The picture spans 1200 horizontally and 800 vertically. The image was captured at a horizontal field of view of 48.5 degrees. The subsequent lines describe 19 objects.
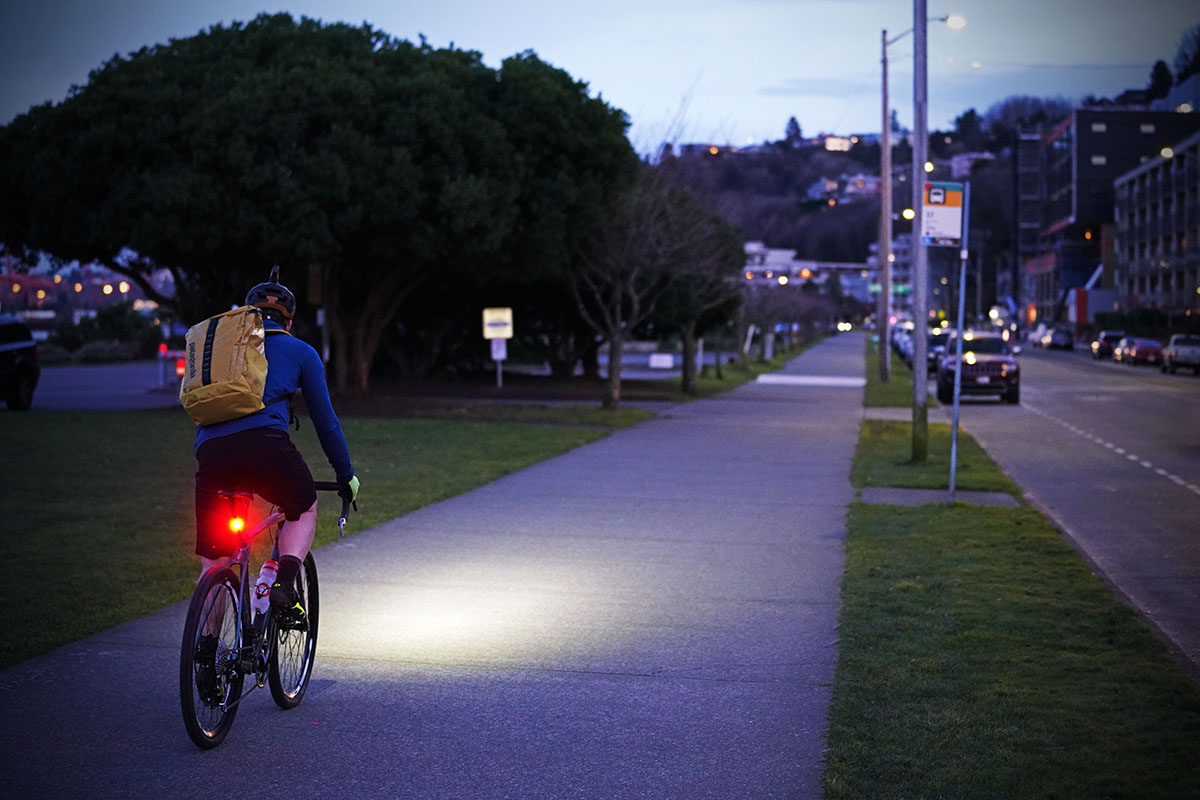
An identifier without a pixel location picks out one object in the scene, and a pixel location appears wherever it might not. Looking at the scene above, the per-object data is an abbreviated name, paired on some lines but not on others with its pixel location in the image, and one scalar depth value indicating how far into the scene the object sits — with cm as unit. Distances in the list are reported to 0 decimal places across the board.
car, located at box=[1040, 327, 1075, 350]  8719
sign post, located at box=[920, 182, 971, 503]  1477
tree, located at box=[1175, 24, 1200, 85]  12725
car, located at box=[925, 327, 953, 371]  4637
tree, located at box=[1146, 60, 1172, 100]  14350
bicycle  521
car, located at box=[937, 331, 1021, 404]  3291
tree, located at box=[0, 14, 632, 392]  2373
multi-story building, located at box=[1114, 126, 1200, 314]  8075
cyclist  540
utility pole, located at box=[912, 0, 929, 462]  1730
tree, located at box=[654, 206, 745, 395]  3381
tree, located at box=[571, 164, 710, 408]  2836
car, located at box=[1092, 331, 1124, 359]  7131
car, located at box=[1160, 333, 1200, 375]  5159
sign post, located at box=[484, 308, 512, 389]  2962
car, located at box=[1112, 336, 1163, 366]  6081
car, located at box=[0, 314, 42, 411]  2637
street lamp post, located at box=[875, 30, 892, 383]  3841
